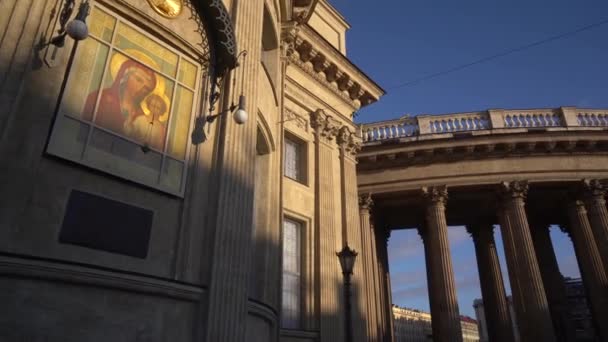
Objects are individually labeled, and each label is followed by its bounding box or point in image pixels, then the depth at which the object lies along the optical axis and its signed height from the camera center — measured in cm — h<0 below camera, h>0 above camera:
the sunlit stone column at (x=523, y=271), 1980 +437
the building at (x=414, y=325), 10159 +1115
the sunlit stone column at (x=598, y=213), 2145 +712
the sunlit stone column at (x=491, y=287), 2409 +450
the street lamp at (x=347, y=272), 1172 +257
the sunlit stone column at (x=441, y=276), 2005 +426
